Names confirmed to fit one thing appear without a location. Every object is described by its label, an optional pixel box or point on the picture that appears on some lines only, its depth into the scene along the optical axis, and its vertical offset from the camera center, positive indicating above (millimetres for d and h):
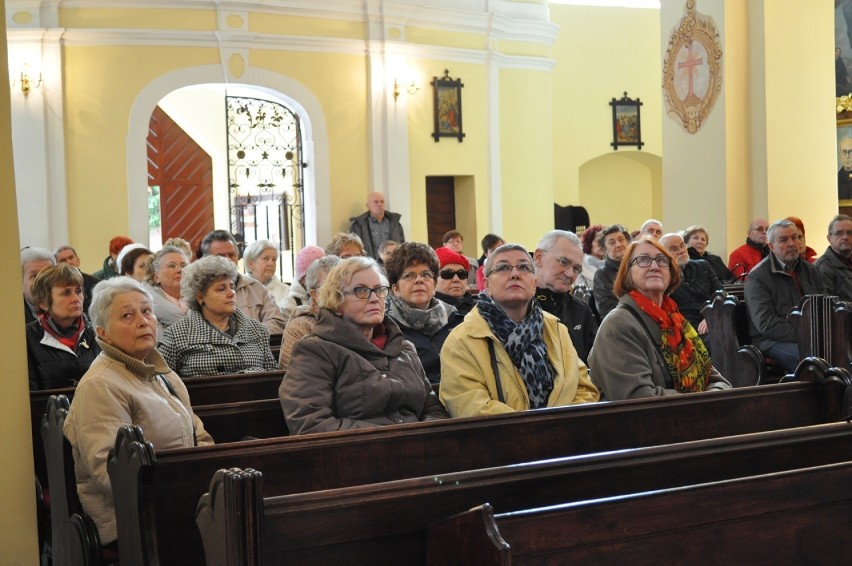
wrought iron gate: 13117 +771
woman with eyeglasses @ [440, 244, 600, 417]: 3832 -486
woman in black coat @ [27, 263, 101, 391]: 4684 -417
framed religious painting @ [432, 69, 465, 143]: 13352 +1642
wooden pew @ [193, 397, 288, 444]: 3936 -701
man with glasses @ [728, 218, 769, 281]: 9398 -270
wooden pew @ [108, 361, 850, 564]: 2836 -658
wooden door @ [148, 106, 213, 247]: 14641 +846
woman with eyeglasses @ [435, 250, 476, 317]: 5695 -285
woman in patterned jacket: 4719 -432
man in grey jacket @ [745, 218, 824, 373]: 6488 -446
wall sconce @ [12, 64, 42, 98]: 11164 +1781
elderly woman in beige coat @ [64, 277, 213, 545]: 3258 -514
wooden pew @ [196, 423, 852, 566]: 2195 -625
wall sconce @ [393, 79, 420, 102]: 13016 +1839
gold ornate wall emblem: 10023 +1547
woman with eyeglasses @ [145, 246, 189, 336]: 5781 -224
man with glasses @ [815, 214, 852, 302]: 7215 -295
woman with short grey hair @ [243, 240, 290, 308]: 6969 -154
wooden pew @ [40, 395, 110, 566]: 3215 -879
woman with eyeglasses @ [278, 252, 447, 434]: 3664 -490
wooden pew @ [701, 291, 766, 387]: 6082 -663
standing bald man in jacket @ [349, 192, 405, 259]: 12617 +102
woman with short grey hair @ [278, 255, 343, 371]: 4695 -410
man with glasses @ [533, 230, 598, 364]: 4941 -280
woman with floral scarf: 4047 -468
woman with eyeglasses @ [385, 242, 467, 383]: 4668 -328
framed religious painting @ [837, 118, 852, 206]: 11586 +714
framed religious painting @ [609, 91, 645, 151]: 18094 +1801
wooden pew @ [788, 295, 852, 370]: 5730 -612
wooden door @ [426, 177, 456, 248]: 14188 +349
